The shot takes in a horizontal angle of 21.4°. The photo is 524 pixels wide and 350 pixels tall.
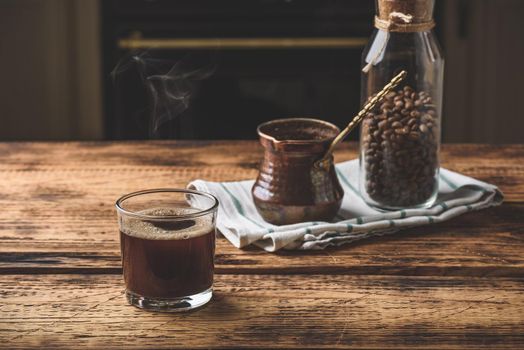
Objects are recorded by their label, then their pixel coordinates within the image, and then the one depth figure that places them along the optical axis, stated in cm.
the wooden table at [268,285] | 107
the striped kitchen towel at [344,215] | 123
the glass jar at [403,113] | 130
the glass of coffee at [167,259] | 111
